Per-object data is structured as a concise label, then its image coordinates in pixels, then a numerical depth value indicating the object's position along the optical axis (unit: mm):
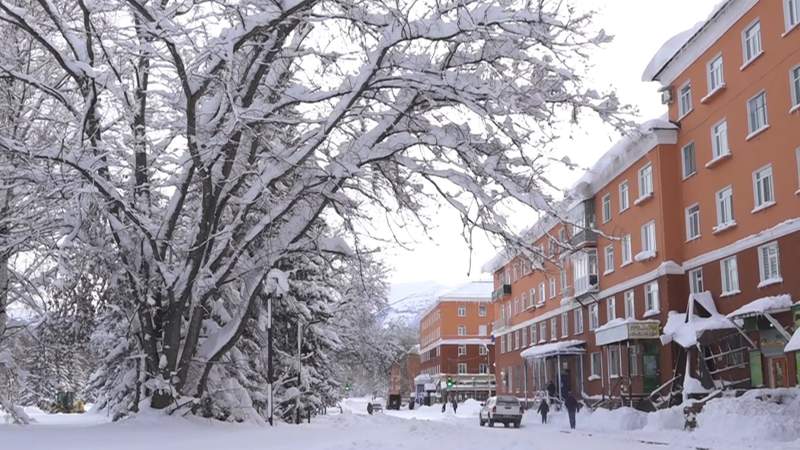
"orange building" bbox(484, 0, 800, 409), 28016
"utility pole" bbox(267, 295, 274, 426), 19516
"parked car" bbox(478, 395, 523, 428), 40969
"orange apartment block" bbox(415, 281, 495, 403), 102500
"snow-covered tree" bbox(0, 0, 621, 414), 13047
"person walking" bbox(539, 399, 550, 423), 43044
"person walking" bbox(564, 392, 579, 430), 35344
